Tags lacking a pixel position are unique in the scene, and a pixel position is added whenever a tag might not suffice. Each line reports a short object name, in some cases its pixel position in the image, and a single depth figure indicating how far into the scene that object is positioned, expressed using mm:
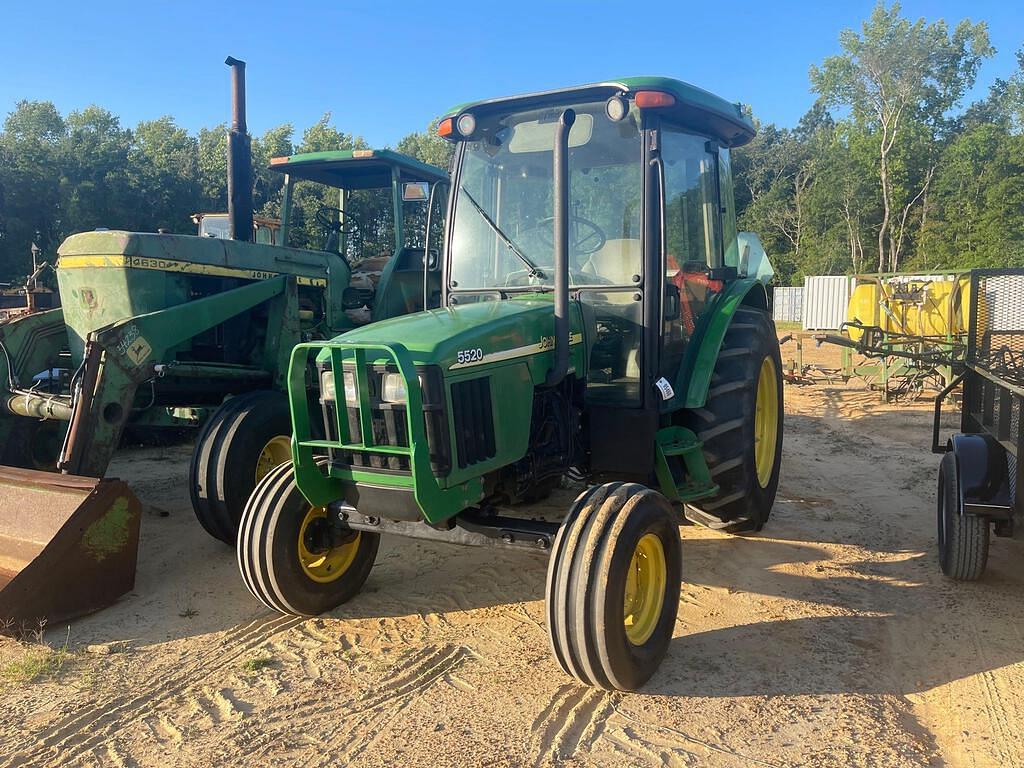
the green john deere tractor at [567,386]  3029
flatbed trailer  3850
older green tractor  3787
